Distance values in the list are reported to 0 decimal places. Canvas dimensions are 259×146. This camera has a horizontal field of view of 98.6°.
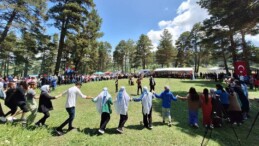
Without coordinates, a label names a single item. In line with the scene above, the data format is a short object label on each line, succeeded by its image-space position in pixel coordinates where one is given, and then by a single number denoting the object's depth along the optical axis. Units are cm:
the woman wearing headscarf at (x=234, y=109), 472
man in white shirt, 361
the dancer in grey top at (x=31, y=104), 390
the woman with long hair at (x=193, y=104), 432
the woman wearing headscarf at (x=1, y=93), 619
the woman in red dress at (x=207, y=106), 429
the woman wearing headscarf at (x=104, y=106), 375
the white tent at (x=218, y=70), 2443
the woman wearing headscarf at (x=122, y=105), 389
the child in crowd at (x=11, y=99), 402
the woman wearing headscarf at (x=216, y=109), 441
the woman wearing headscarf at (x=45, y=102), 370
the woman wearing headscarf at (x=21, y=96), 389
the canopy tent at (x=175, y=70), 2160
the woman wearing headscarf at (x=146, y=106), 411
